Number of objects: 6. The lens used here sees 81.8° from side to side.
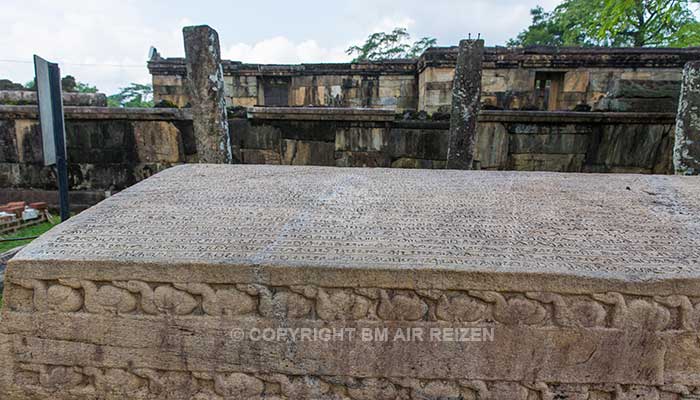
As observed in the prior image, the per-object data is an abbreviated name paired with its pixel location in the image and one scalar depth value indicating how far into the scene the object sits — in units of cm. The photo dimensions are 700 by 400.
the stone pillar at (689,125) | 423
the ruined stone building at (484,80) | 907
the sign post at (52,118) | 350
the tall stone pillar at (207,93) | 464
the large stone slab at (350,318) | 147
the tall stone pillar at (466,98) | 499
